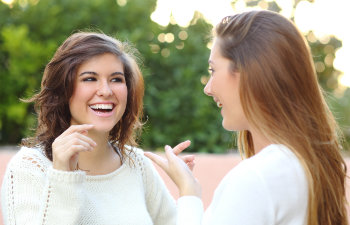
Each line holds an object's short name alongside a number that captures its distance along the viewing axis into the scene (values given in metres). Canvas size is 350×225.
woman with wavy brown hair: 2.13
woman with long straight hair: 1.61
